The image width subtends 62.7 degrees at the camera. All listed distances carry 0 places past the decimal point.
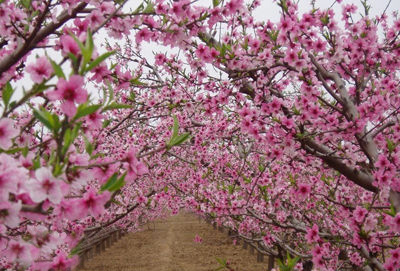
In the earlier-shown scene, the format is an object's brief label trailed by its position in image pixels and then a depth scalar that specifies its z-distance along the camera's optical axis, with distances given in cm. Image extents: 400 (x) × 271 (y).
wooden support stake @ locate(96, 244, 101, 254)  2172
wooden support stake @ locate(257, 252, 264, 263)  1692
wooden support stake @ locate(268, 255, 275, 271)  1301
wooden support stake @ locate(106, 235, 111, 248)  2513
